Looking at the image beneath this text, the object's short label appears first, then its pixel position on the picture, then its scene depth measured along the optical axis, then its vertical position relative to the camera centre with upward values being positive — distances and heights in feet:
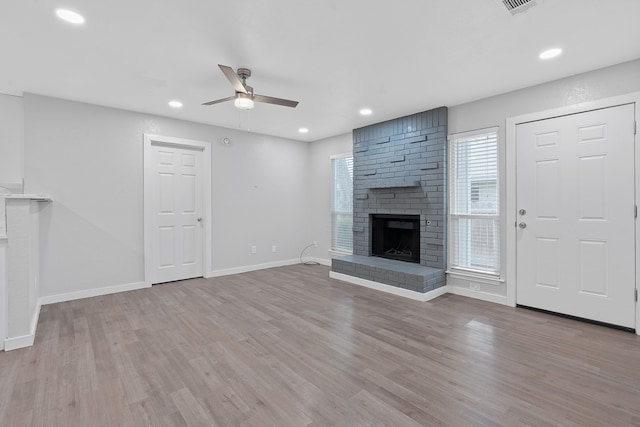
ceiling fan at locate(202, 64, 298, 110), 9.25 +3.76
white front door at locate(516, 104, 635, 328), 9.34 -0.03
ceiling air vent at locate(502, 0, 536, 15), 6.47 +4.62
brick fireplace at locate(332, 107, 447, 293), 13.51 +0.99
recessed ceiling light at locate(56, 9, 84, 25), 6.86 +4.64
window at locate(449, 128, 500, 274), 12.28 +0.50
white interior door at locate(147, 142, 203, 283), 14.88 +0.06
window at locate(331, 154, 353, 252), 18.51 +0.61
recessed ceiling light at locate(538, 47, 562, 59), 8.49 +4.68
